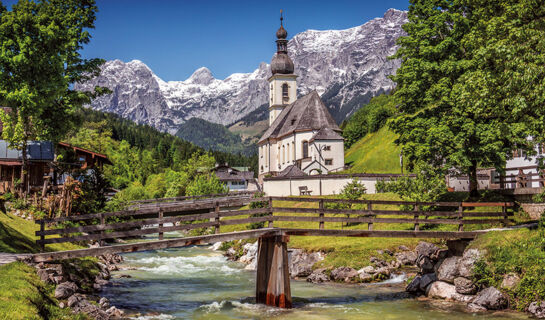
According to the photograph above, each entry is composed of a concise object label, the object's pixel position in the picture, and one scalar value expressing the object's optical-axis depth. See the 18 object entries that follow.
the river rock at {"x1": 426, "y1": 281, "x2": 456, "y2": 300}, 22.25
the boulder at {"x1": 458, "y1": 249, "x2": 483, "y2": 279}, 22.16
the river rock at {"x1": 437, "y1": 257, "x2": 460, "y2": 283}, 22.97
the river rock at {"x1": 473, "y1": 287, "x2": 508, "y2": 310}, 19.94
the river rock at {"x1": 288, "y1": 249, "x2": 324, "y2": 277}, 29.92
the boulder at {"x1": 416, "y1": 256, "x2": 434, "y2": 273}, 24.98
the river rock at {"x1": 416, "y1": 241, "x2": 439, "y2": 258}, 27.32
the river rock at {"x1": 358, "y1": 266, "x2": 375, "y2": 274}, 27.69
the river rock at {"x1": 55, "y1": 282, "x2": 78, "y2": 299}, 17.02
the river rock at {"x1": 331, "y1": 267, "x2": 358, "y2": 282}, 27.48
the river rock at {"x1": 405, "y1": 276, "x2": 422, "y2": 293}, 24.03
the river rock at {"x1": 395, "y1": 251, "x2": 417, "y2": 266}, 29.39
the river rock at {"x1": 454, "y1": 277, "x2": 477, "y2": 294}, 21.75
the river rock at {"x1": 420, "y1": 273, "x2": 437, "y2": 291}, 23.58
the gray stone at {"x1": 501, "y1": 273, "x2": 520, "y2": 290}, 20.22
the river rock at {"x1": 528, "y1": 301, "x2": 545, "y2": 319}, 18.34
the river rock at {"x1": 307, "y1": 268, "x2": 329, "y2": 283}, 27.81
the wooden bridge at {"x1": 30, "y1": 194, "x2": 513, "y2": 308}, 19.83
